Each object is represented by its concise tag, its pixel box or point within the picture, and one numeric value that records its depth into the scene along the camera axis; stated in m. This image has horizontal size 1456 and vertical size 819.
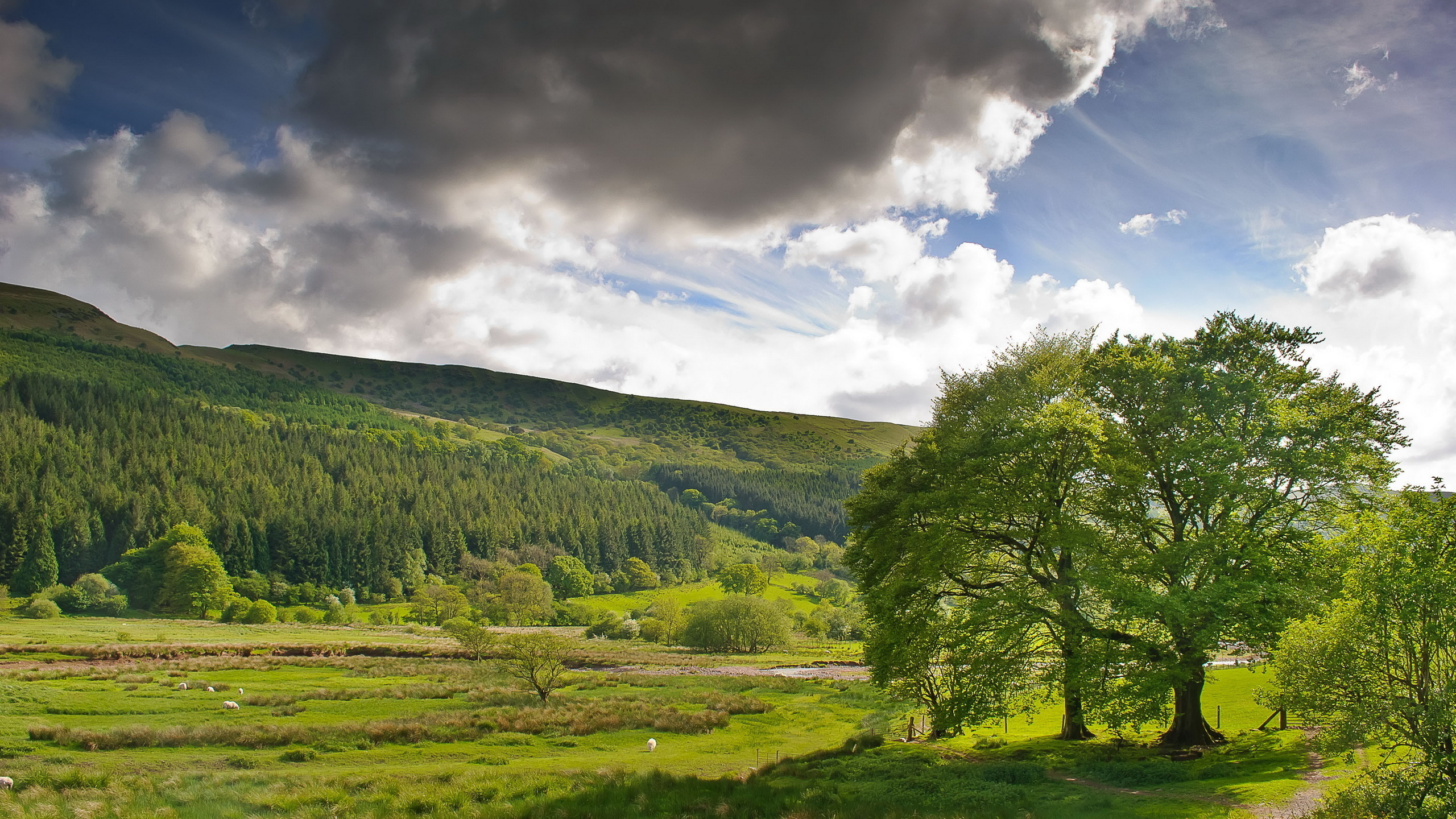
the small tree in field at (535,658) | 50.75
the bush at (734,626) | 101.19
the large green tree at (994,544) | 26.02
